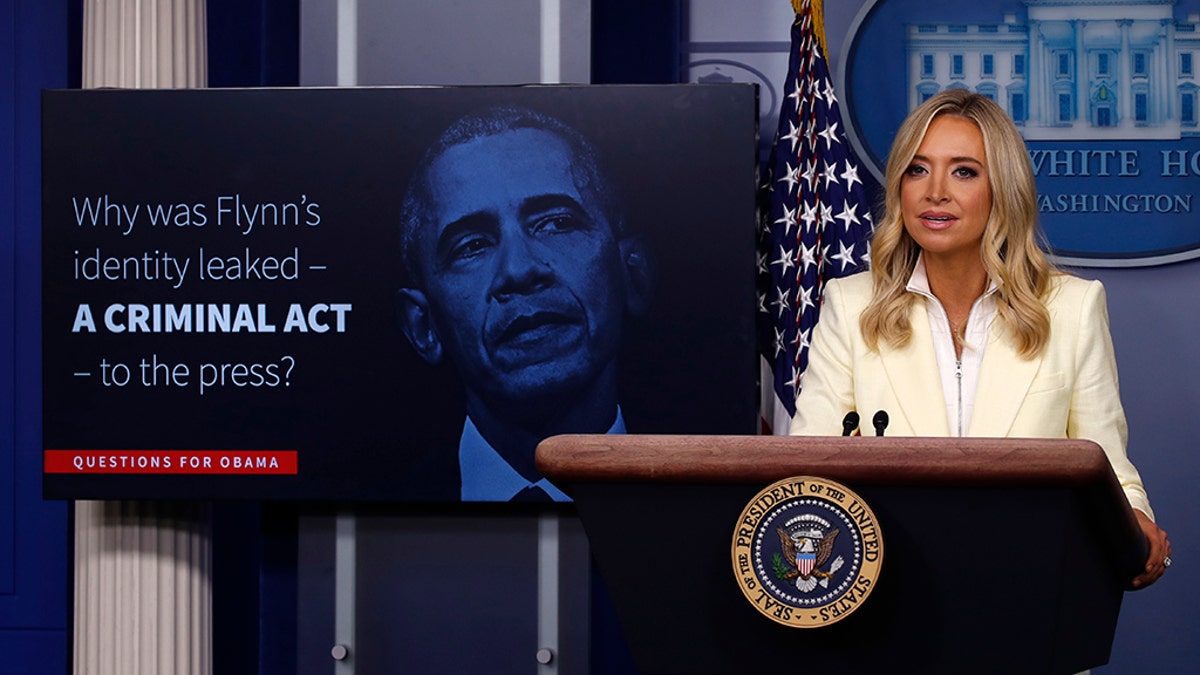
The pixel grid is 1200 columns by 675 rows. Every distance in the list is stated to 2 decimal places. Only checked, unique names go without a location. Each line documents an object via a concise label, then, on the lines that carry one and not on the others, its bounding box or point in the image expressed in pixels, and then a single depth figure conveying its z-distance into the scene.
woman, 6.47
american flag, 7.66
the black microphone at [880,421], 6.09
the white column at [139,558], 7.74
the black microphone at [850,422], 6.13
